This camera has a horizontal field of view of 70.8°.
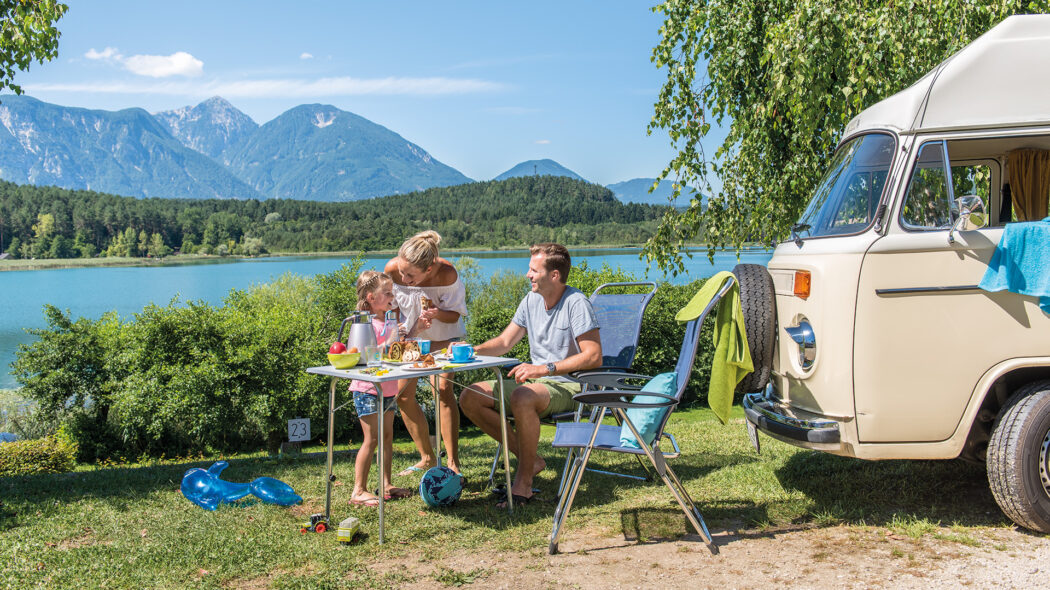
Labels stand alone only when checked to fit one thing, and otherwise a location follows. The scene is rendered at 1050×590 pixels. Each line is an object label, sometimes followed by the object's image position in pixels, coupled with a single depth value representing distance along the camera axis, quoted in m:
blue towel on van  3.34
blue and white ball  4.32
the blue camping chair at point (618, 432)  3.54
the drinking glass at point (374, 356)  4.16
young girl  4.42
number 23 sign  5.66
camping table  3.77
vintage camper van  3.50
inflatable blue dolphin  4.54
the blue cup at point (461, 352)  4.24
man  4.38
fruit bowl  4.04
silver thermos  4.18
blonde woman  4.82
